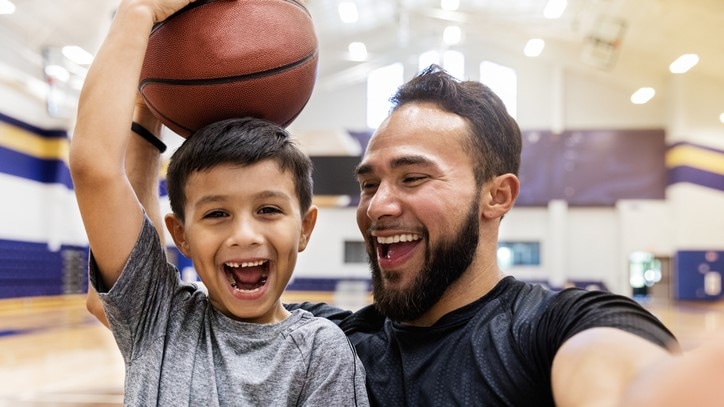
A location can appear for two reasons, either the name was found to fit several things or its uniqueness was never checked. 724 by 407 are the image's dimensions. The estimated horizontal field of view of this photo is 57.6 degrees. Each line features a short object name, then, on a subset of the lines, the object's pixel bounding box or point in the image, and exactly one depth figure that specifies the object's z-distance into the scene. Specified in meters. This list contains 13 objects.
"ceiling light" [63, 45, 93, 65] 8.66
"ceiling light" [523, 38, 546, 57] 11.85
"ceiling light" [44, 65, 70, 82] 8.87
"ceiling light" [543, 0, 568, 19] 10.25
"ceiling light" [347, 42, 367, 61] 12.02
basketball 1.21
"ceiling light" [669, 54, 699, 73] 10.73
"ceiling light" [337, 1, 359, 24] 10.43
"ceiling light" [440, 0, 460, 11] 11.18
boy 1.02
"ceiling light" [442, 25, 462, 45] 11.82
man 1.07
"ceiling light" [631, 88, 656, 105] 11.90
